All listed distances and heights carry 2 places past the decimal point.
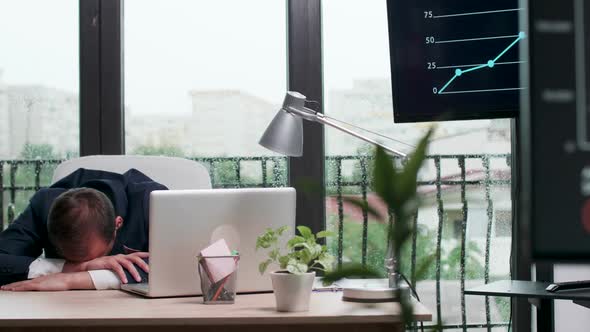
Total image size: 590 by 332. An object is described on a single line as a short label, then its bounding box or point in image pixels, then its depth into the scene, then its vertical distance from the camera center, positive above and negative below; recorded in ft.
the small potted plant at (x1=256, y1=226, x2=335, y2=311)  9.22 -0.70
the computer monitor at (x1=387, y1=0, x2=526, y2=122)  12.17 +1.26
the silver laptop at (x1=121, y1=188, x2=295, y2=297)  9.68 -0.42
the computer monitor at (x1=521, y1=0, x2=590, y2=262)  3.29 +0.02
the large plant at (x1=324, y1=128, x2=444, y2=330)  2.37 -0.02
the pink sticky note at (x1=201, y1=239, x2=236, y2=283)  9.52 -0.68
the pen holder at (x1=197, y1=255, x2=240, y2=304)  9.55 -0.81
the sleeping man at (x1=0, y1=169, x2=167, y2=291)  10.48 -0.76
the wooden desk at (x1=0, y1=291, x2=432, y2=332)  8.86 -0.99
